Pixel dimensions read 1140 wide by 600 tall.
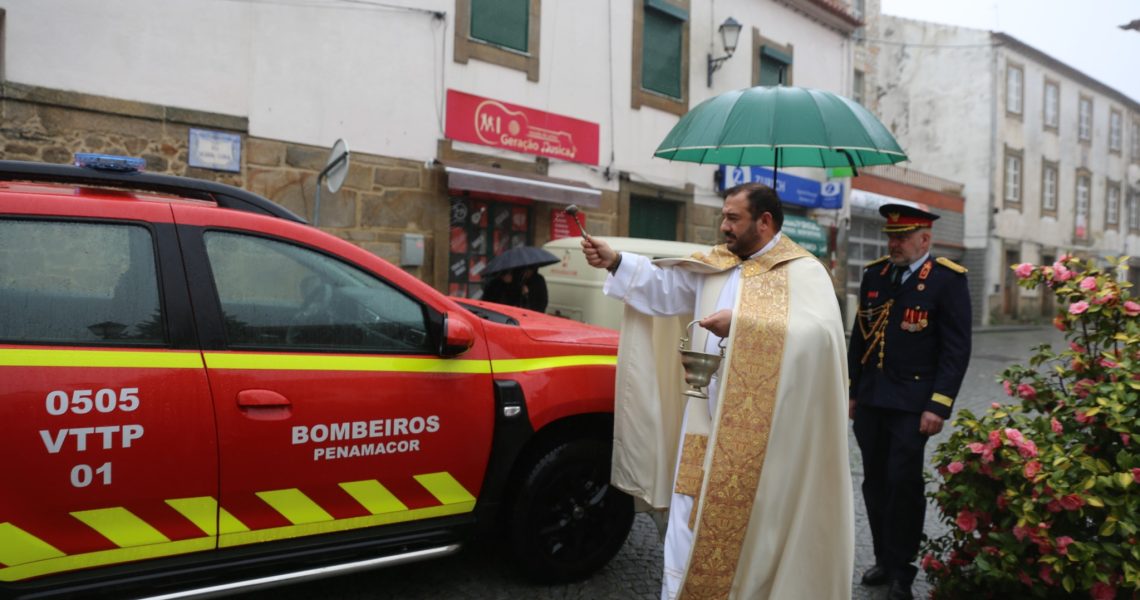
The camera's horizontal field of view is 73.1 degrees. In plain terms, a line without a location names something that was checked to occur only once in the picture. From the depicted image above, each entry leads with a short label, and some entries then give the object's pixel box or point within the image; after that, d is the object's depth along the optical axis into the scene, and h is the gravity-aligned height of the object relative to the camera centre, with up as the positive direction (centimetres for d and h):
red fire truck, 239 -39
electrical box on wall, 930 +55
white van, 659 +17
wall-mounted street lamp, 1252 +439
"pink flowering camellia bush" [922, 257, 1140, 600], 272 -60
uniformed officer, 343 -30
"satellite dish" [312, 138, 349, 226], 699 +119
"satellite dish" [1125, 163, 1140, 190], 3412 +615
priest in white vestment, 264 -49
